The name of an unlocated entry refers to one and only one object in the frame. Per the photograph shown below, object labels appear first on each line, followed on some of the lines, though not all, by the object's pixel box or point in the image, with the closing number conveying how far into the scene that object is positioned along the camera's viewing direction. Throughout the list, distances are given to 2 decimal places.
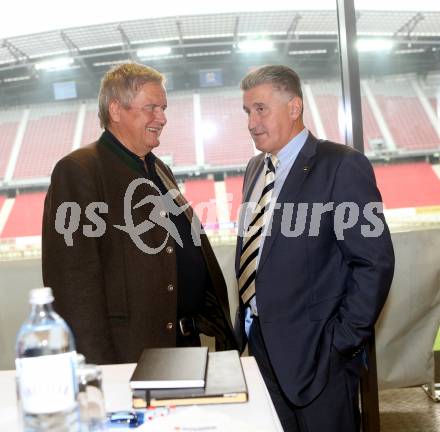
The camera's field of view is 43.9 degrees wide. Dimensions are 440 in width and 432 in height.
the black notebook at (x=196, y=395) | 1.03
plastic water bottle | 0.83
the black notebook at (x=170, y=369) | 1.04
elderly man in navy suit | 1.75
